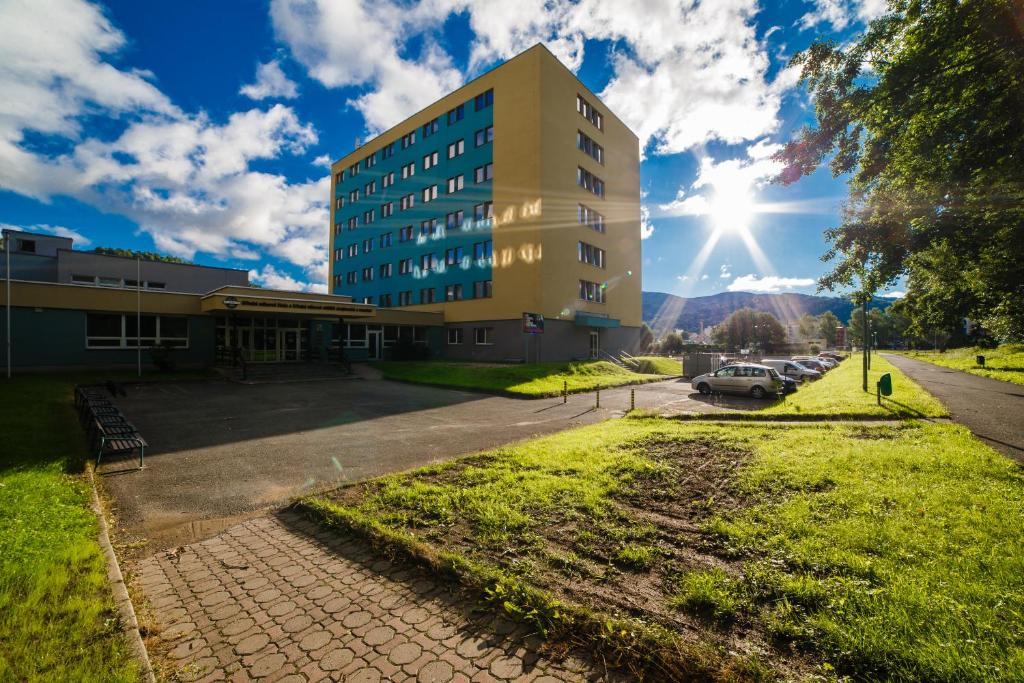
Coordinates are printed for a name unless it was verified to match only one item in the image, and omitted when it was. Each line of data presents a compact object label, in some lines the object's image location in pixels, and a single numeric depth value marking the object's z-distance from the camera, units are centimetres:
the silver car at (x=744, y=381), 1903
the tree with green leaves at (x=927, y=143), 947
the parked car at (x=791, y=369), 2699
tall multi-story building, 3133
